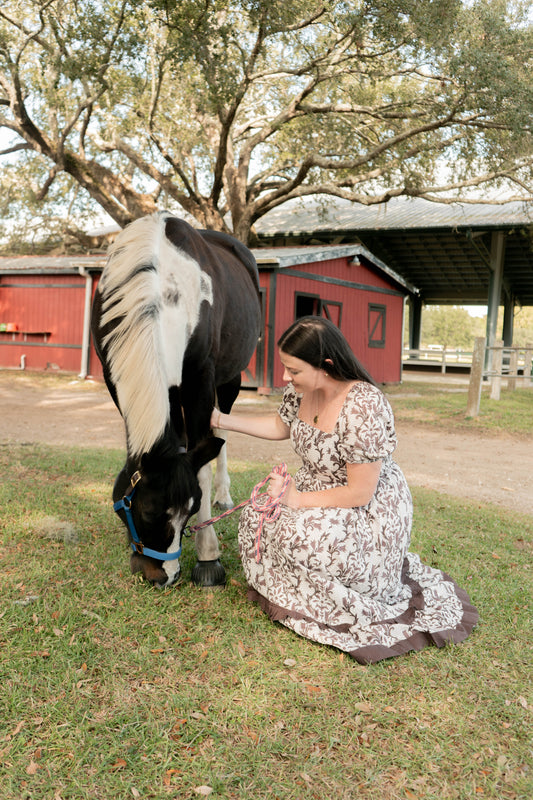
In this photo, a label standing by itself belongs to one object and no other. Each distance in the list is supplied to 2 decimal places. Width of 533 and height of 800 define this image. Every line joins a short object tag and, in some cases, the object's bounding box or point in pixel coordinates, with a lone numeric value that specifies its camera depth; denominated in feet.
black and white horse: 7.68
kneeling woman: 8.32
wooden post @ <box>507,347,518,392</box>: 38.70
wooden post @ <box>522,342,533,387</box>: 36.81
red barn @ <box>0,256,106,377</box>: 47.16
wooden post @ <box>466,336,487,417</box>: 32.89
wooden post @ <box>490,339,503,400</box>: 37.04
